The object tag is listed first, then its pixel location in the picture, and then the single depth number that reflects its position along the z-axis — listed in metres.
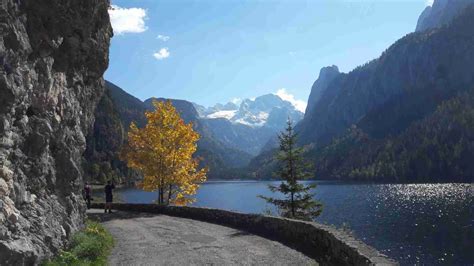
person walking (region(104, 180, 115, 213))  33.91
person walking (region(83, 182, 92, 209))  37.56
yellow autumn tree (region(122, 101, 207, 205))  38.44
